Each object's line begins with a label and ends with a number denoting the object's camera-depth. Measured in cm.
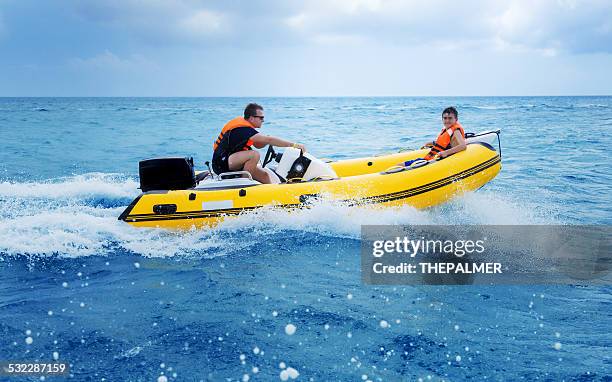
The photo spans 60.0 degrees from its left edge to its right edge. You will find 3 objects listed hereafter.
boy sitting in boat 613
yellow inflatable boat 532
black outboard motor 553
